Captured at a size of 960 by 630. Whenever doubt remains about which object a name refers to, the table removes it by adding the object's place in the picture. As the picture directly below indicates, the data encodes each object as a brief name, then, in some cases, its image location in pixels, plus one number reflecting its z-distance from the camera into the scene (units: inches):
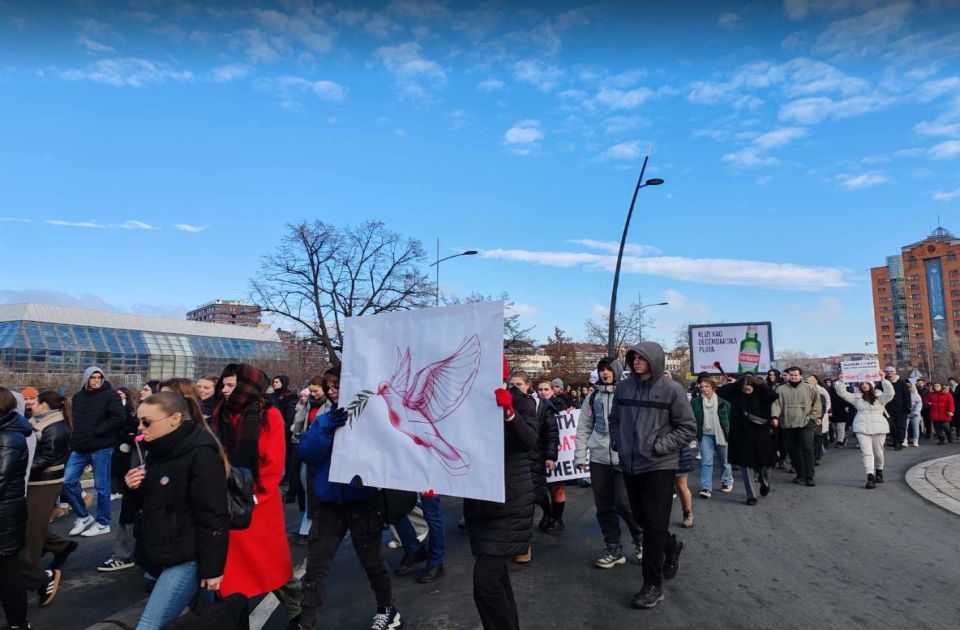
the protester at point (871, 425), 386.3
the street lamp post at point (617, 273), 717.3
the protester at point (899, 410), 604.4
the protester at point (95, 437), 289.9
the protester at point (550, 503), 284.2
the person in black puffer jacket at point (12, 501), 159.3
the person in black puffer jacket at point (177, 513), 121.0
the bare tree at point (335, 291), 1311.5
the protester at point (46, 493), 203.0
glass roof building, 1899.6
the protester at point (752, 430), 339.6
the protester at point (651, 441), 183.3
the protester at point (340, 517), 161.2
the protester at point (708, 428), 362.6
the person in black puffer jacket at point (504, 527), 138.3
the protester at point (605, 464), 226.5
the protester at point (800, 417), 393.7
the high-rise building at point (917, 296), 5157.5
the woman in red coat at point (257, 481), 152.7
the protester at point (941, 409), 651.5
